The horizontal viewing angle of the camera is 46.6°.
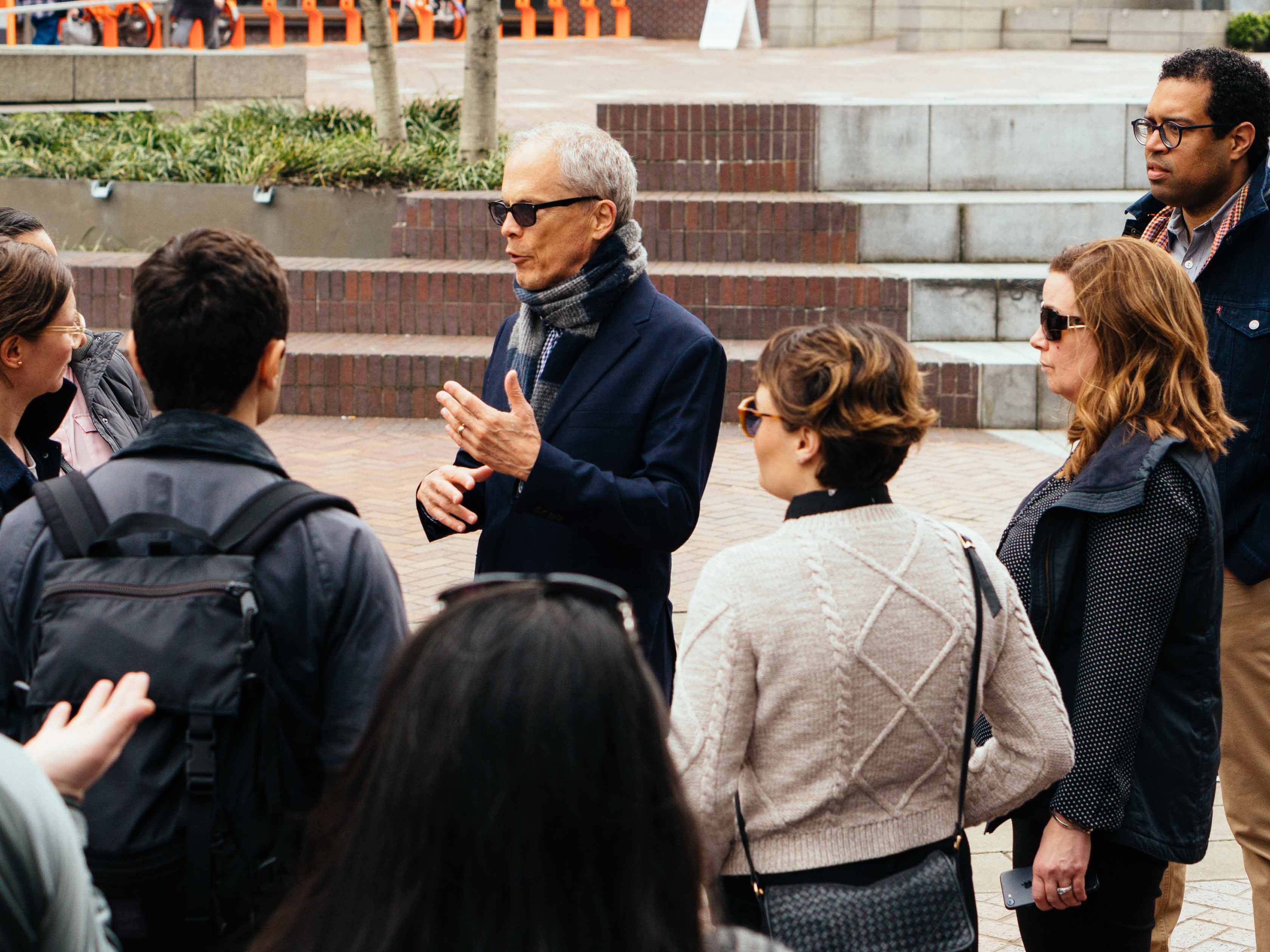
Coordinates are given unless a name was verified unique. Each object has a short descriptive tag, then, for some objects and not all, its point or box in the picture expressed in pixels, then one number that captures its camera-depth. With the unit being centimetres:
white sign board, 2266
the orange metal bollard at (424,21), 2602
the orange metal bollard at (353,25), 2598
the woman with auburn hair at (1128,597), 265
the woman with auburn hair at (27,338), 288
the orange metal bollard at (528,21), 2639
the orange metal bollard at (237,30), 2323
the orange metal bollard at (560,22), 2645
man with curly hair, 342
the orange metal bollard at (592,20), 2636
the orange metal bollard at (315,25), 2564
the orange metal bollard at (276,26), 2548
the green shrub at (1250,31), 2069
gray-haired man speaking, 317
